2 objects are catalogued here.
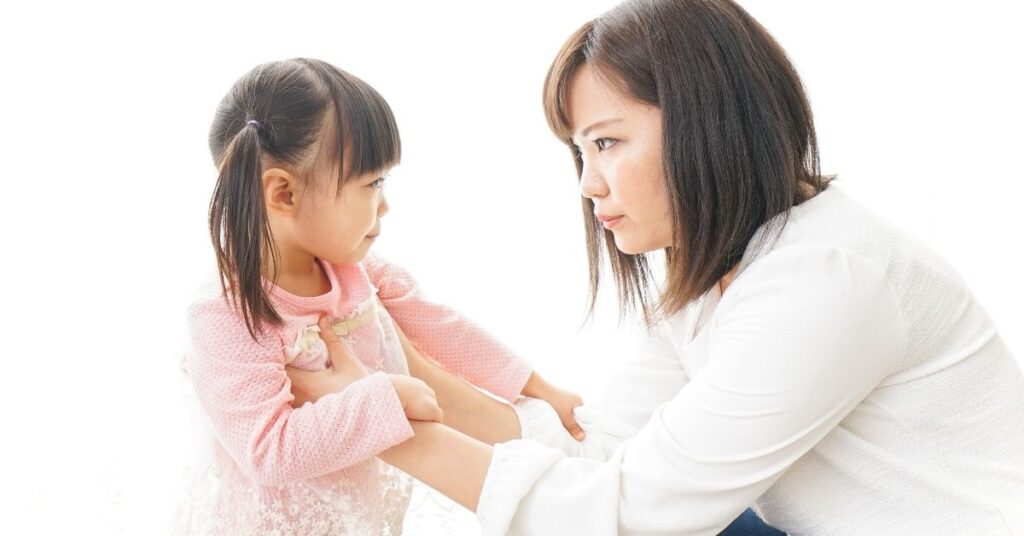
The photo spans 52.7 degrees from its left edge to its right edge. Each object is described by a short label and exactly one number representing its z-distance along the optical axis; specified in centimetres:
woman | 112
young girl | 120
